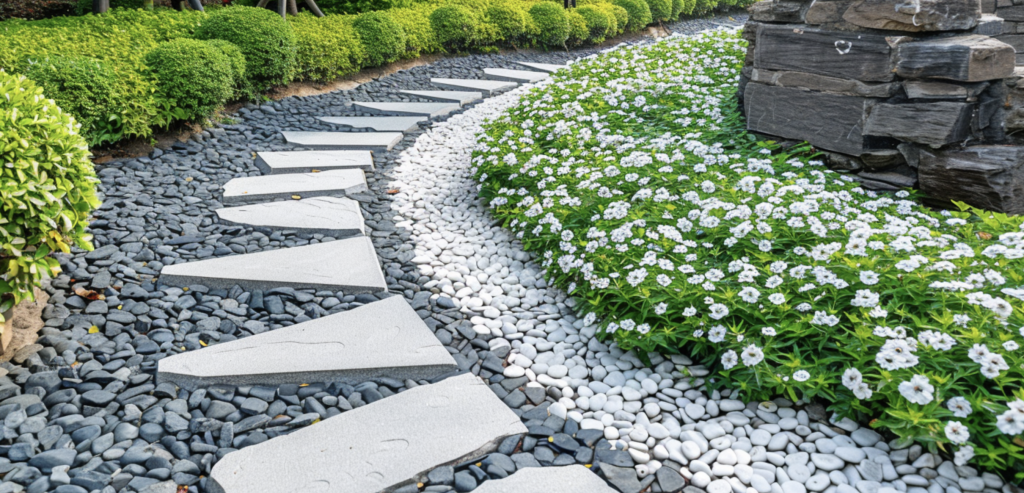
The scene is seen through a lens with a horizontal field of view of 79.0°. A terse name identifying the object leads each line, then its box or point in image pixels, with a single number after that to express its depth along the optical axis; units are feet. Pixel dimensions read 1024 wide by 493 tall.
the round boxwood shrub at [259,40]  18.08
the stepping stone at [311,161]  14.44
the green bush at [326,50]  20.27
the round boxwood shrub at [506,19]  28.35
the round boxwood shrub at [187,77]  14.71
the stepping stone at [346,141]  16.33
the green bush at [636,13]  36.55
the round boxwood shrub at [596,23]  32.24
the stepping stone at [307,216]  11.57
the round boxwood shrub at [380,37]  22.74
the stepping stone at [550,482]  6.23
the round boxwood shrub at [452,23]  26.16
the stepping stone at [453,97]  21.85
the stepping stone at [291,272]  9.55
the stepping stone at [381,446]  6.08
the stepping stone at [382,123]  18.29
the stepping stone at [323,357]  7.54
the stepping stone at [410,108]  20.13
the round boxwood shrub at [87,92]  12.54
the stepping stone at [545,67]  26.87
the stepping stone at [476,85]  23.26
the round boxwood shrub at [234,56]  16.92
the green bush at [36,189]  6.94
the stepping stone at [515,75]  25.05
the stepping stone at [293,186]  12.82
